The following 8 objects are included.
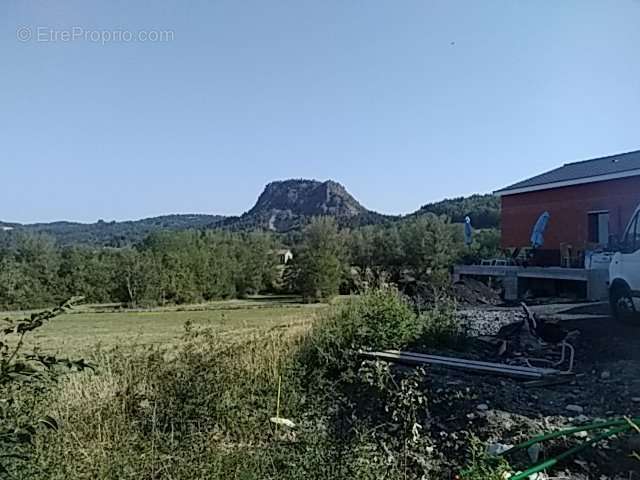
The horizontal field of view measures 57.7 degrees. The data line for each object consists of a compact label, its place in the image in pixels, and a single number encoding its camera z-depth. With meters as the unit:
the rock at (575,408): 4.89
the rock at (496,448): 4.05
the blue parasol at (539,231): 19.72
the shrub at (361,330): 7.00
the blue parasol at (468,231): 26.29
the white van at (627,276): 8.52
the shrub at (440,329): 7.81
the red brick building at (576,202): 17.94
